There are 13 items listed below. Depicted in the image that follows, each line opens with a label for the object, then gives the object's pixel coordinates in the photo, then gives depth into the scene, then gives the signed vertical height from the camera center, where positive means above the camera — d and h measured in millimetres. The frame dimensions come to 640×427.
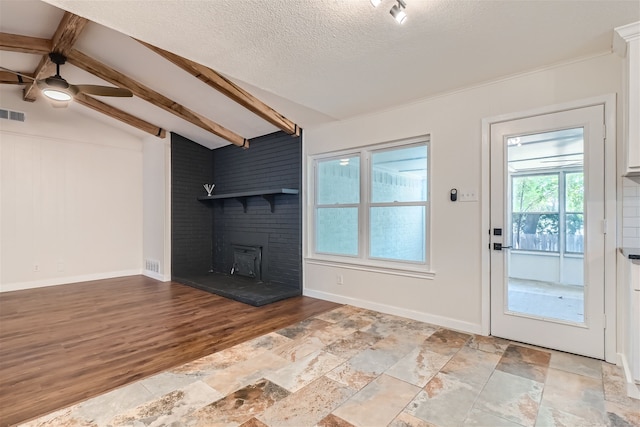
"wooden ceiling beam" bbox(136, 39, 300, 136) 3500 +1574
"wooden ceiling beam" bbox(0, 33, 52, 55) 3500 +1974
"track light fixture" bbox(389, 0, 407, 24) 2105 +1386
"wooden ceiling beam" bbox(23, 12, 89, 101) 3220 +1970
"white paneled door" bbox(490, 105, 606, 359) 2627 -170
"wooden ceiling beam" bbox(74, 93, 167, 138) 5127 +1759
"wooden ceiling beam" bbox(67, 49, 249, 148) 3965 +1760
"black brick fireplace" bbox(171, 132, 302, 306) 5008 -118
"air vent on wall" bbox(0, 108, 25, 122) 5012 +1626
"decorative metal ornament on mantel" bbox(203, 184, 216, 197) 6445 +525
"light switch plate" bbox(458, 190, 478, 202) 3203 +171
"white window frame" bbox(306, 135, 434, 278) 3621 -146
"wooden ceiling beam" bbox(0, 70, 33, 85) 4316 +1908
